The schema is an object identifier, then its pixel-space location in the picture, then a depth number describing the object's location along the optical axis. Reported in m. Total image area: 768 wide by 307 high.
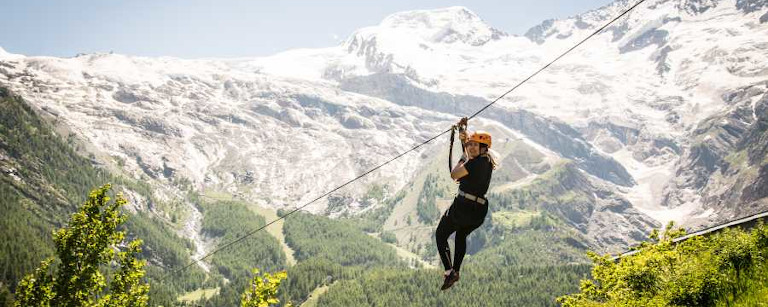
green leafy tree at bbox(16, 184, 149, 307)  20.78
